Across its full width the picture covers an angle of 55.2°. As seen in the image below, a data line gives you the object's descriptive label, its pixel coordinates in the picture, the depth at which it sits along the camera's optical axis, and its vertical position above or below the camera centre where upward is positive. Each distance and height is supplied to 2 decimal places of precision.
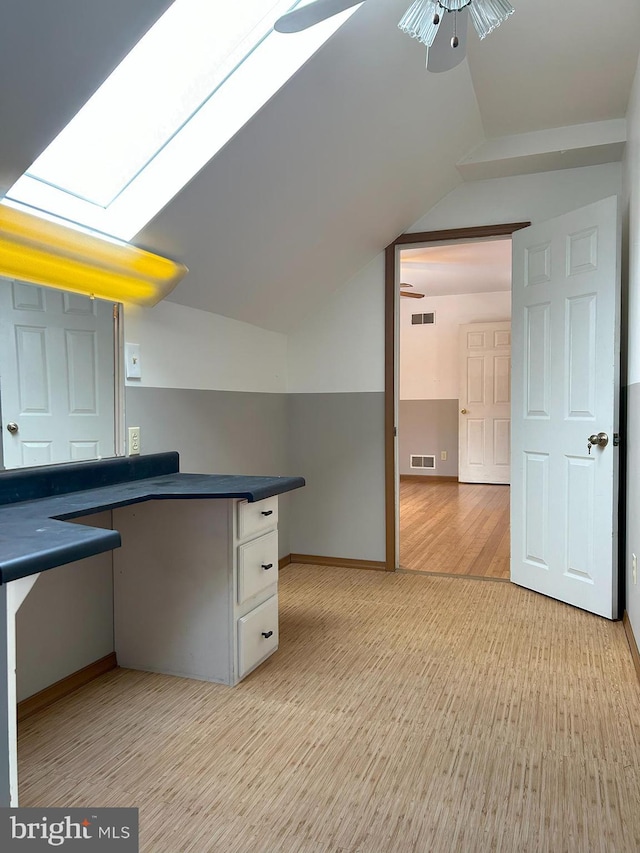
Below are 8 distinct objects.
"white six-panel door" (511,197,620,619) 3.02 -0.03
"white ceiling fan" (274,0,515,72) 1.83 +1.17
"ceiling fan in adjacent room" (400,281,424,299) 7.24 +1.28
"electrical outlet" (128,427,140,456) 2.59 -0.15
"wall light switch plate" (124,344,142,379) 2.57 +0.19
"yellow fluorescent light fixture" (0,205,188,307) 1.93 +0.52
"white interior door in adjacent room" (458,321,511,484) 7.78 -0.03
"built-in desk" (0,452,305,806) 2.19 -0.61
